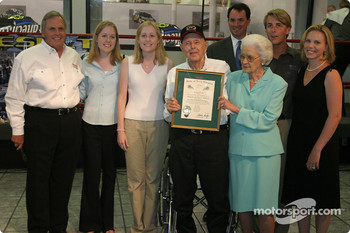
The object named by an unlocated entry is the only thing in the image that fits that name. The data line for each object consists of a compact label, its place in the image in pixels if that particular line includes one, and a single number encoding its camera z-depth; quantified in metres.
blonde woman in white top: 3.14
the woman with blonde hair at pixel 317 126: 2.88
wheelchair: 3.08
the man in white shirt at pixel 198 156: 2.89
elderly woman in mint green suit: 2.78
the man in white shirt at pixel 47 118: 3.07
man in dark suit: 3.52
